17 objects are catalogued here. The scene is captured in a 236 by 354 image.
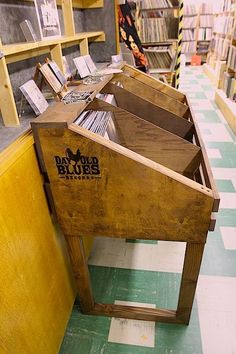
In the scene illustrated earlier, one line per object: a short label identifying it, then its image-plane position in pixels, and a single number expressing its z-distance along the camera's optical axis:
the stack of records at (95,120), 1.09
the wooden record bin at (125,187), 0.90
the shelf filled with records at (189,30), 7.80
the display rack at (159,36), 3.59
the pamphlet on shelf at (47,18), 1.26
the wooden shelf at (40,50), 0.96
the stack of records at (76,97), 1.13
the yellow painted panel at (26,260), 0.79
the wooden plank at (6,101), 0.93
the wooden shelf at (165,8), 3.42
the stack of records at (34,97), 1.08
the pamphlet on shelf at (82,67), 1.65
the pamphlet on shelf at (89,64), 1.79
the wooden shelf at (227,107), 3.61
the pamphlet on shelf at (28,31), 1.21
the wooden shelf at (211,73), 5.85
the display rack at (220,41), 4.88
